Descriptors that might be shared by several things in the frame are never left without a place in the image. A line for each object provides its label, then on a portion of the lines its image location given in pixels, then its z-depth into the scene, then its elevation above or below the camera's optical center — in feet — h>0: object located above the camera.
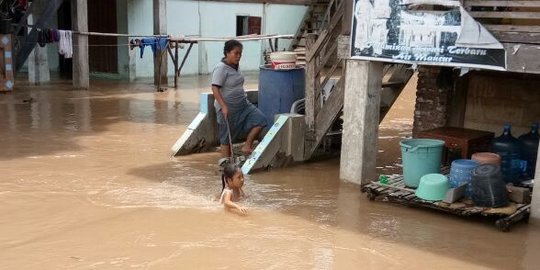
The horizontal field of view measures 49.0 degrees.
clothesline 51.29 +0.02
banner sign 19.27 +0.28
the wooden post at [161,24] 57.52 +1.30
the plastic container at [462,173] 19.84 -4.28
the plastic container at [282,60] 27.91 -0.92
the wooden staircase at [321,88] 26.09 -2.10
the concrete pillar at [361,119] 23.03 -3.00
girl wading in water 19.94 -4.99
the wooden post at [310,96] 26.37 -2.46
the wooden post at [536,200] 18.78 -4.84
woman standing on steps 25.90 -2.95
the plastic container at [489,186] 18.89 -4.47
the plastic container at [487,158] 20.18 -3.83
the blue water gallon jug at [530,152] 22.18 -3.94
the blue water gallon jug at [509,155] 21.91 -4.01
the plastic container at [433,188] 19.90 -4.79
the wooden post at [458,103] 27.22 -2.67
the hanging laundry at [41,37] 50.01 -0.20
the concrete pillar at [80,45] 51.55 -0.87
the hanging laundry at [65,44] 50.57 -0.75
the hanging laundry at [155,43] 52.80 -0.52
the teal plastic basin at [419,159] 21.07 -4.08
